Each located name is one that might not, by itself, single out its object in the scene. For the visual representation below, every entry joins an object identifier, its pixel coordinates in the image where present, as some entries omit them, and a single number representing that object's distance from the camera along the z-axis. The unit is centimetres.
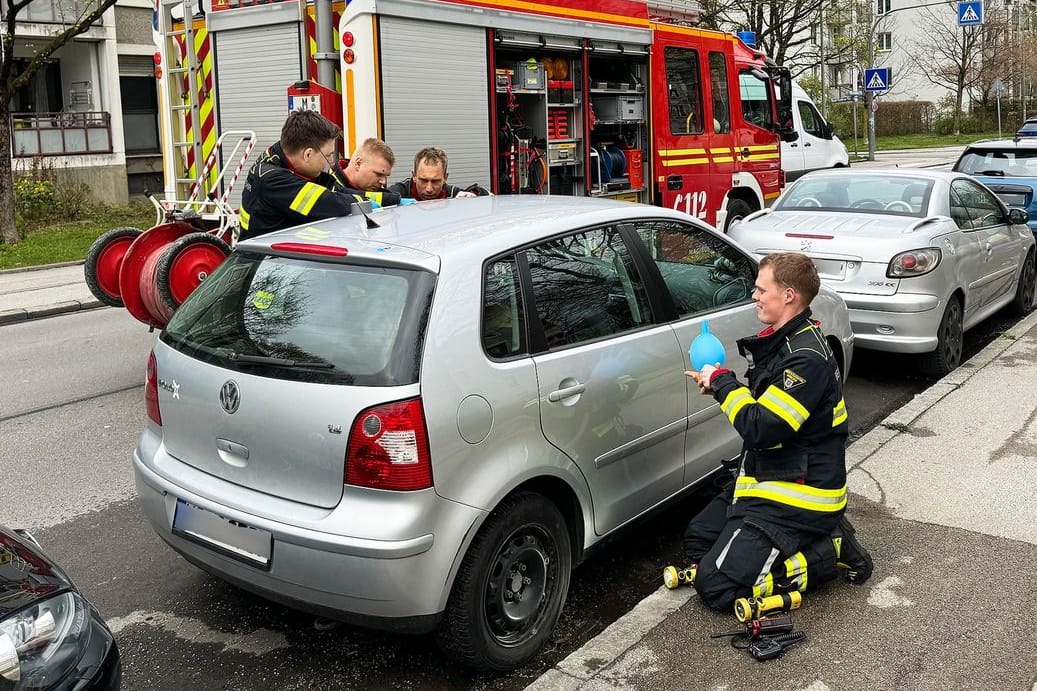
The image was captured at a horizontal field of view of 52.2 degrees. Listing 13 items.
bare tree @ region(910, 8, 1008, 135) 5609
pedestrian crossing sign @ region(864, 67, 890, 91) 3219
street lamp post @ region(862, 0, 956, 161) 3733
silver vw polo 332
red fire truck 827
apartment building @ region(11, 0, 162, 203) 2623
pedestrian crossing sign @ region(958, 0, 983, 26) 3014
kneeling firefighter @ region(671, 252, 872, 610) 382
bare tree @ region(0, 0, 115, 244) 1573
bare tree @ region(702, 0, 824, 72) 3122
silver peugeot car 756
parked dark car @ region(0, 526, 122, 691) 262
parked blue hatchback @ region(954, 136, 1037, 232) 1270
